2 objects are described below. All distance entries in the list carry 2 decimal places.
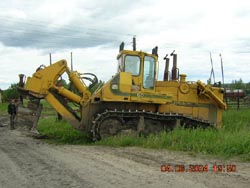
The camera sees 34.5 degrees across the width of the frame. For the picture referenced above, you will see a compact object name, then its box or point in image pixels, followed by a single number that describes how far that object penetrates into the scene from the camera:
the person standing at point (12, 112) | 19.82
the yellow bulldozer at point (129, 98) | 13.34
